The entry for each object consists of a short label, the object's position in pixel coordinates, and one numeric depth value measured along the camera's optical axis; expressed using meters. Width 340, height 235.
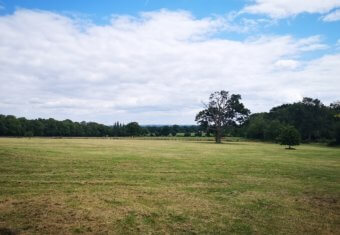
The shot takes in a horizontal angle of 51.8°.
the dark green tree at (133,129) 139.12
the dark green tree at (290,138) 59.34
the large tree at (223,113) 93.88
